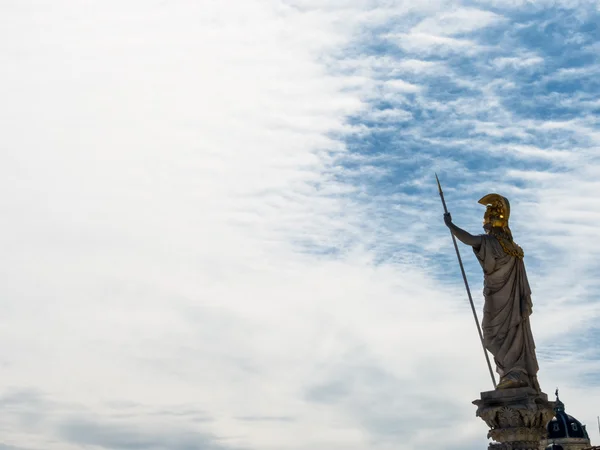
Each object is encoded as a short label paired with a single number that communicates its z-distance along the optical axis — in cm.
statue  2320
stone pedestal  2230
